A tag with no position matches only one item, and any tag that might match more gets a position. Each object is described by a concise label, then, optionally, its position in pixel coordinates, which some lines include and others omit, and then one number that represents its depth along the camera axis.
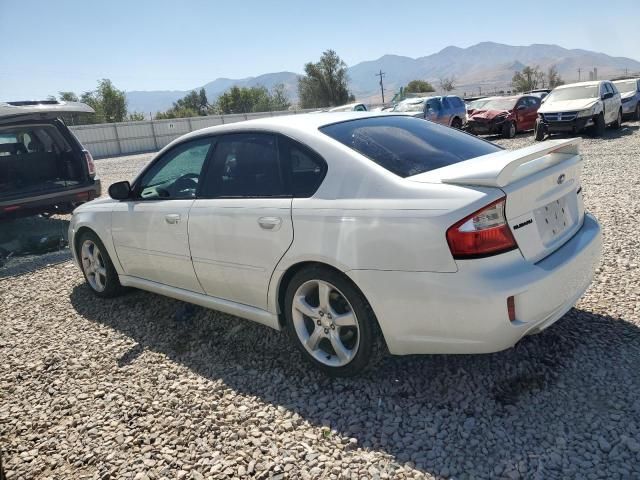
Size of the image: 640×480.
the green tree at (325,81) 77.37
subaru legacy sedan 2.43
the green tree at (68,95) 78.19
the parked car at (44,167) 7.05
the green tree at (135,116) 68.81
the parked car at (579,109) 14.59
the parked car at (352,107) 20.30
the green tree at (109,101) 65.31
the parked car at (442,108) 19.14
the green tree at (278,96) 99.07
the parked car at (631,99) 18.50
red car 17.78
